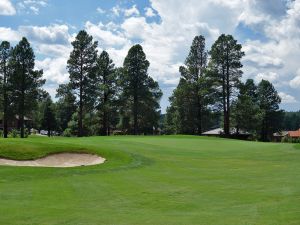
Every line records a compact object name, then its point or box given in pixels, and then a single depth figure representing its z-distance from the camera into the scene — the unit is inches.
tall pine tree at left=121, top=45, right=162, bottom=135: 3171.8
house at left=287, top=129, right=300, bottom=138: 5044.3
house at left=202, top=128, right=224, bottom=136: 4002.2
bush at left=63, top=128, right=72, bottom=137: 3615.4
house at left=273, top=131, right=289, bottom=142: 4475.6
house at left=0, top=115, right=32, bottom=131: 4840.8
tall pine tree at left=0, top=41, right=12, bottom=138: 2942.9
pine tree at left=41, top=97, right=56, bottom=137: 5241.1
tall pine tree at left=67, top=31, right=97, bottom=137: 2926.7
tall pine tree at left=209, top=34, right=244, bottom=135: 2957.7
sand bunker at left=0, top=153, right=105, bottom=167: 1016.5
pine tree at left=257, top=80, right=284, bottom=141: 4082.2
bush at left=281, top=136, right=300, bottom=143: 2839.6
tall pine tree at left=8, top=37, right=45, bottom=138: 2819.9
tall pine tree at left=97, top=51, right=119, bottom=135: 3165.1
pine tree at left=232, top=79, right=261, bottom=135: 3011.8
